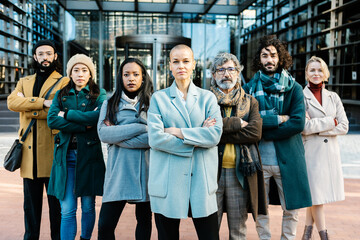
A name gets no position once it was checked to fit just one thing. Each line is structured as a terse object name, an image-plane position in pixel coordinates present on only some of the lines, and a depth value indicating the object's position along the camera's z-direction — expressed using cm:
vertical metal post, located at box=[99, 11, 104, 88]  1760
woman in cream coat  321
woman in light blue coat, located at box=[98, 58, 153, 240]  265
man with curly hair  292
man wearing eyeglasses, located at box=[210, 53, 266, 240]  263
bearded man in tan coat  316
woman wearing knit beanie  293
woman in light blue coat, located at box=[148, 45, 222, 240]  223
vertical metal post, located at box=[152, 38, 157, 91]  1399
